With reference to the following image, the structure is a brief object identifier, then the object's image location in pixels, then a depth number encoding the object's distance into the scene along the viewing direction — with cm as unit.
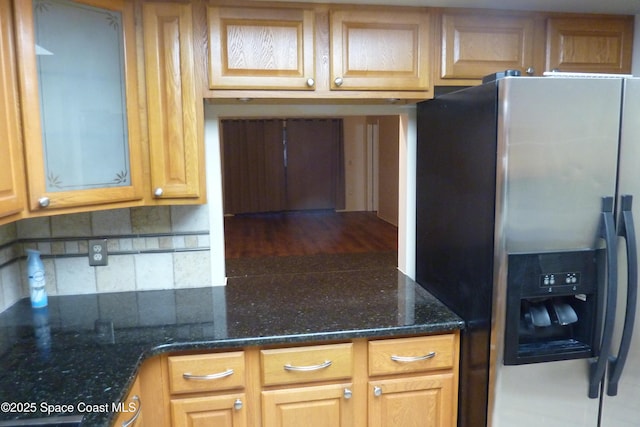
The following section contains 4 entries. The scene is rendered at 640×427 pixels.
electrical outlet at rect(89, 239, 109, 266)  198
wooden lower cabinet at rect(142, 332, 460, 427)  154
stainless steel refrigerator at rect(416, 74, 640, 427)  140
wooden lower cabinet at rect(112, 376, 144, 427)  121
